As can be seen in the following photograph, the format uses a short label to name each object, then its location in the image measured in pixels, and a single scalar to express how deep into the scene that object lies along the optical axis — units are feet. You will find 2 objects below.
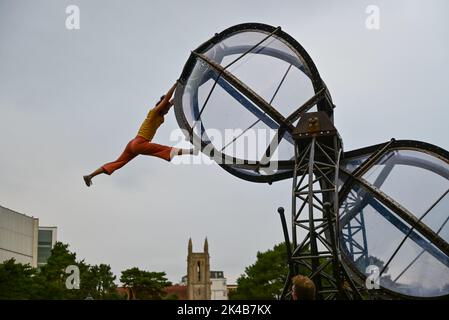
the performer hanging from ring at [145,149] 37.73
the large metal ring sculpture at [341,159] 38.55
